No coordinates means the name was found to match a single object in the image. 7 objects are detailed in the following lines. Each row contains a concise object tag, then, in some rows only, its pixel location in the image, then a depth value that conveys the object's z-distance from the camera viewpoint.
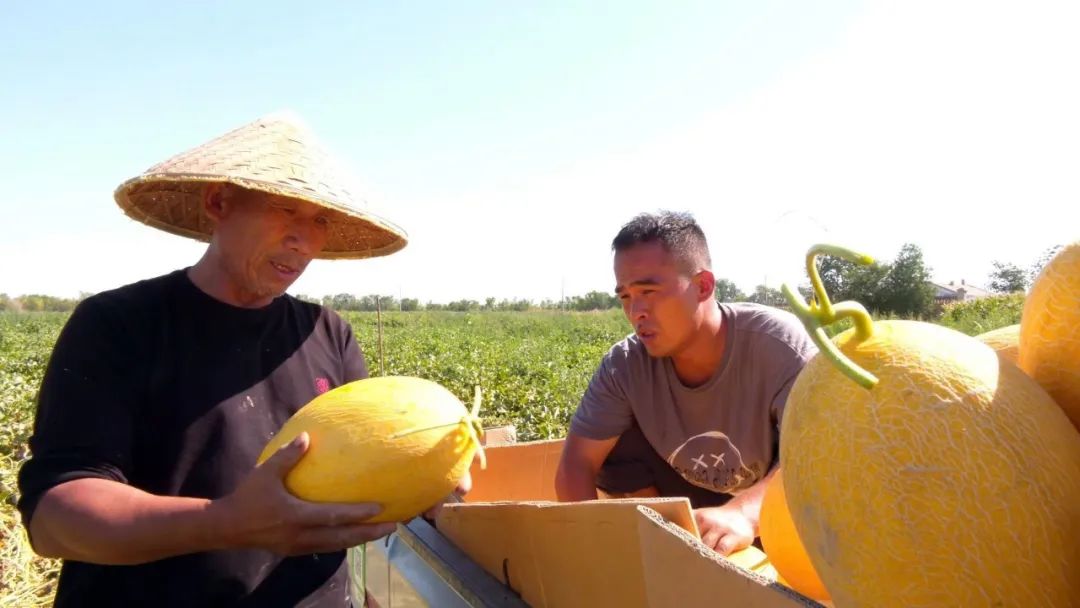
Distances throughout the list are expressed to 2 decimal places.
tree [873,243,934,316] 42.75
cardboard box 0.95
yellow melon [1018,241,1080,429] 0.82
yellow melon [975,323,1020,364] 1.04
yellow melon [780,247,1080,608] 0.68
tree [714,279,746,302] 30.11
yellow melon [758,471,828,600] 1.17
